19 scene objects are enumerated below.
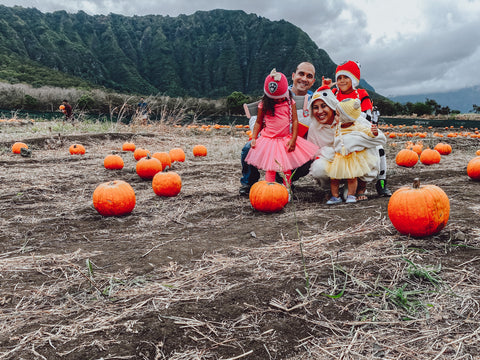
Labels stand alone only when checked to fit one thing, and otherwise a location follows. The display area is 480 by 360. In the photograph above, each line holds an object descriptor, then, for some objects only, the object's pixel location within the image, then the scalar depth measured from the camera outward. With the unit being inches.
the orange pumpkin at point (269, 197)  141.7
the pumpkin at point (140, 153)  270.1
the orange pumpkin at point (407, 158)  256.7
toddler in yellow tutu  147.2
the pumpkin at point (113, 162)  242.1
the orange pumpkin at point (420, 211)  91.7
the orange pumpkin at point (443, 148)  339.9
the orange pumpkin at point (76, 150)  301.0
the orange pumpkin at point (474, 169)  189.0
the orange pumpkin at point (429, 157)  274.2
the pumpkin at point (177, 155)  281.3
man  171.6
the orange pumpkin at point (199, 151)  327.3
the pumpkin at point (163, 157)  235.5
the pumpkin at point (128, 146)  327.6
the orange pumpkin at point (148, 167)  208.5
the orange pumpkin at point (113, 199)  137.7
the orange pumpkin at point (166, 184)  172.2
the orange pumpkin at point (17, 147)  292.8
